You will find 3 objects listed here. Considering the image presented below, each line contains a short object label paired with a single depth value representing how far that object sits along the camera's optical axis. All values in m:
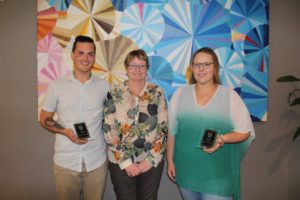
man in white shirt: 1.79
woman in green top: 1.59
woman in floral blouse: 1.69
